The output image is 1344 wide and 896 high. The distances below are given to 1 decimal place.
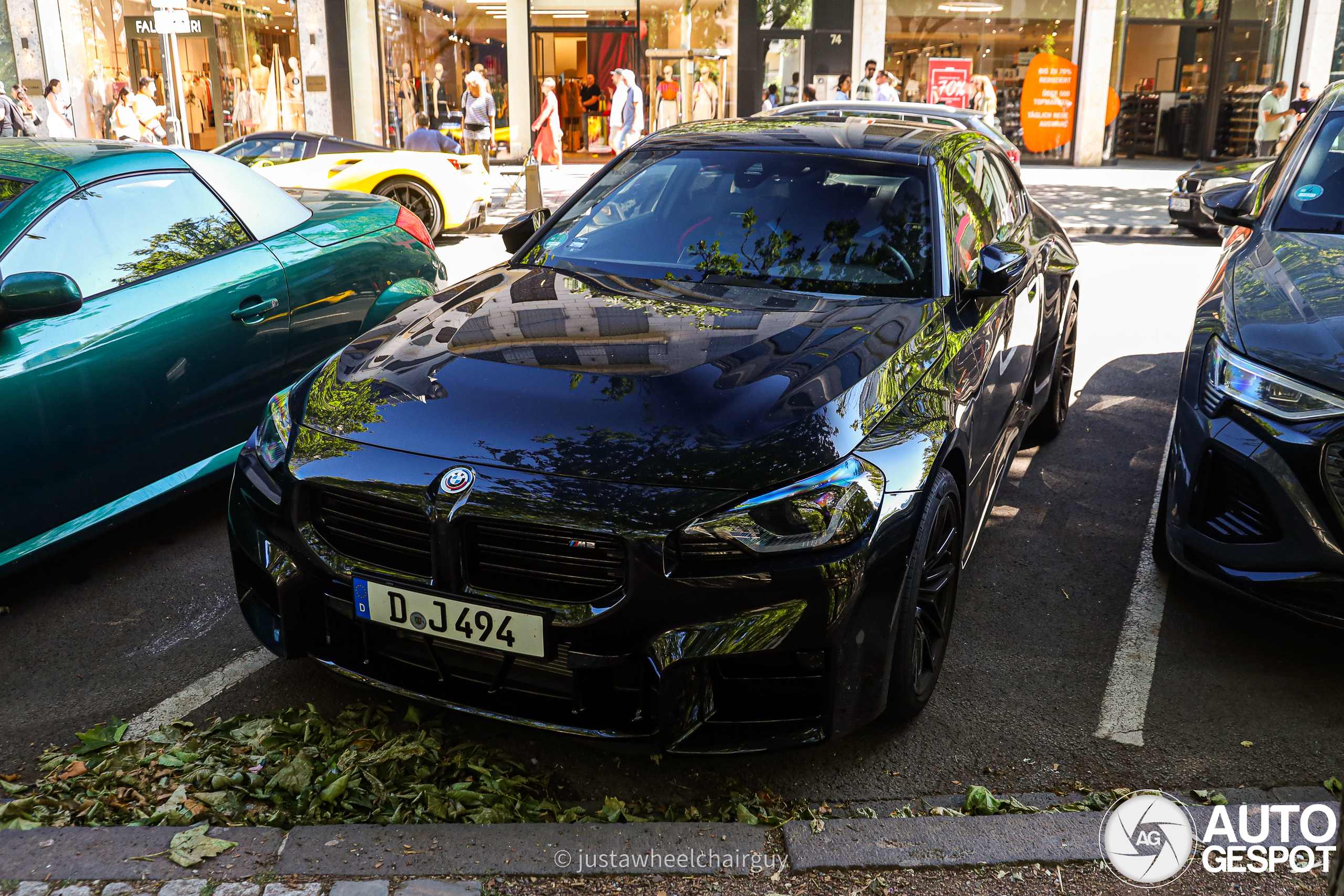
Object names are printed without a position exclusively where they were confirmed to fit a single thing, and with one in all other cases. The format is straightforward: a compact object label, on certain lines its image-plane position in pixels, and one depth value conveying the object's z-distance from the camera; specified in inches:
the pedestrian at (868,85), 780.0
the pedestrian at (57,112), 689.6
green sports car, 143.4
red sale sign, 896.9
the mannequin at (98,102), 812.6
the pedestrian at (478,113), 756.6
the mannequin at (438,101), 907.4
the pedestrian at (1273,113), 679.1
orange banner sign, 887.1
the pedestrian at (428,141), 525.7
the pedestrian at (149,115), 690.2
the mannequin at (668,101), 905.5
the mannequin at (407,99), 894.4
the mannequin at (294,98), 868.6
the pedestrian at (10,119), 593.9
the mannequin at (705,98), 907.4
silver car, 366.3
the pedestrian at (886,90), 811.4
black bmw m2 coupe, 102.2
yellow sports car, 444.1
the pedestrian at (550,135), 681.0
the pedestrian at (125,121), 668.1
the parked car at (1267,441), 127.8
